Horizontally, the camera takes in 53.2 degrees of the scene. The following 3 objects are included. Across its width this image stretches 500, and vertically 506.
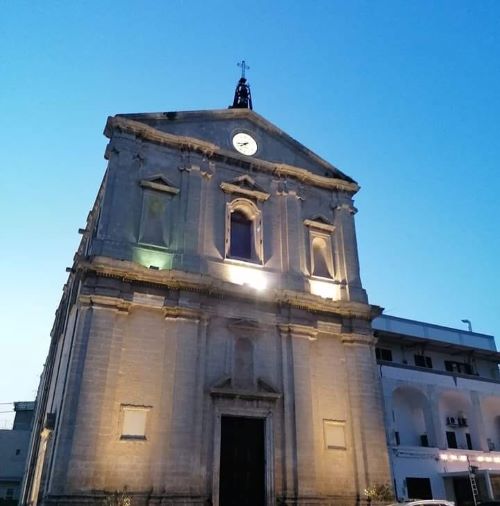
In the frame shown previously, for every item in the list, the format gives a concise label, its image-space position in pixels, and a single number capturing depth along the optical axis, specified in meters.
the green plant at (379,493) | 18.12
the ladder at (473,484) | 22.12
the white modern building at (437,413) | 23.64
